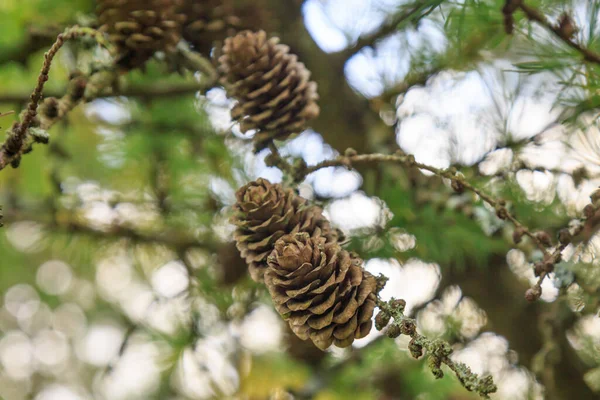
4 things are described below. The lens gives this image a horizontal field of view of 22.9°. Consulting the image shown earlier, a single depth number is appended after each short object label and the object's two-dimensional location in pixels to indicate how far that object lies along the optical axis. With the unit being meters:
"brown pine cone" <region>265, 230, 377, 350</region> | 0.38
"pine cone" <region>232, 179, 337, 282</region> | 0.39
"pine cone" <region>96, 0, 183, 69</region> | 0.44
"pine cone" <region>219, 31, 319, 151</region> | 0.42
